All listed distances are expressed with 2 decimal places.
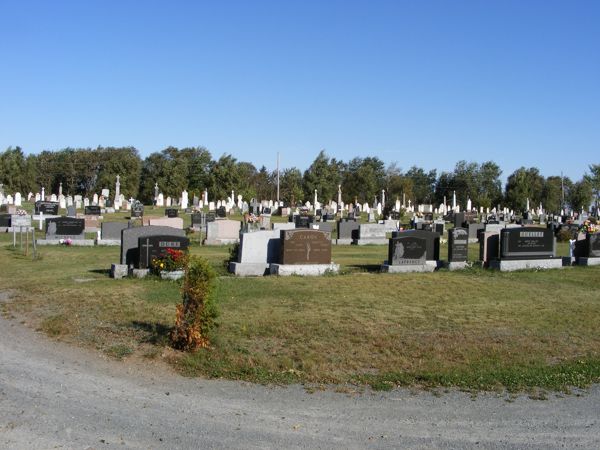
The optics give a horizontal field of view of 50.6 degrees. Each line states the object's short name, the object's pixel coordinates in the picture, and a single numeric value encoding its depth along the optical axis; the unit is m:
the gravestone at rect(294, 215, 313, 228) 34.97
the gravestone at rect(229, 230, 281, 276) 17.14
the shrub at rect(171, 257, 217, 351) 9.14
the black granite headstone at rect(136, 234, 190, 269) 16.20
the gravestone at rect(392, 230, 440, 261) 18.72
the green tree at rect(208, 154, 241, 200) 71.06
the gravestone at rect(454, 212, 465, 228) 44.31
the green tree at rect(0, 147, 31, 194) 74.31
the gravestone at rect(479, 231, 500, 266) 19.67
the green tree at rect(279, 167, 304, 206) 69.16
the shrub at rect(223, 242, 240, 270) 17.72
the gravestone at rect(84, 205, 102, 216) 43.18
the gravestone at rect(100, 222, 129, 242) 26.75
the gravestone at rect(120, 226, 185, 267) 16.72
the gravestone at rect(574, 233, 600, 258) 21.45
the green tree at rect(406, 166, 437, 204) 94.96
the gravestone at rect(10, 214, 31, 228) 23.24
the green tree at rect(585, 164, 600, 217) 69.19
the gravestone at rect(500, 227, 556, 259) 19.58
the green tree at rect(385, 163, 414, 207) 82.06
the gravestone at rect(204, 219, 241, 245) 27.86
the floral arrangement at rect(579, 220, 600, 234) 23.03
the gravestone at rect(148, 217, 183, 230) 27.14
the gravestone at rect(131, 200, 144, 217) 44.06
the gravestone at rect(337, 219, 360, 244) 29.77
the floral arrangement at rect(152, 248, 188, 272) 15.47
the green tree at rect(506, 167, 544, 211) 80.88
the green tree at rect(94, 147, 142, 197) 78.25
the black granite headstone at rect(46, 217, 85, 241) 27.12
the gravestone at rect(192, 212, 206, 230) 33.83
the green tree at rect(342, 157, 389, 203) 81.75
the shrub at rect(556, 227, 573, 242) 32.69
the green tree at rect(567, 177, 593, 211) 71.93
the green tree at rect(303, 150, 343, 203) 77.62
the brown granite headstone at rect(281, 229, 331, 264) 17.27
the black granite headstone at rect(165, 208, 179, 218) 42.81
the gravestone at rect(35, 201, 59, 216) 40.93
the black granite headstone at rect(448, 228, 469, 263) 19.30
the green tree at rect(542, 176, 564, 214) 83.54
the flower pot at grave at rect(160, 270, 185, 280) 15.33
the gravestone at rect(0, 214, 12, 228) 32.34
